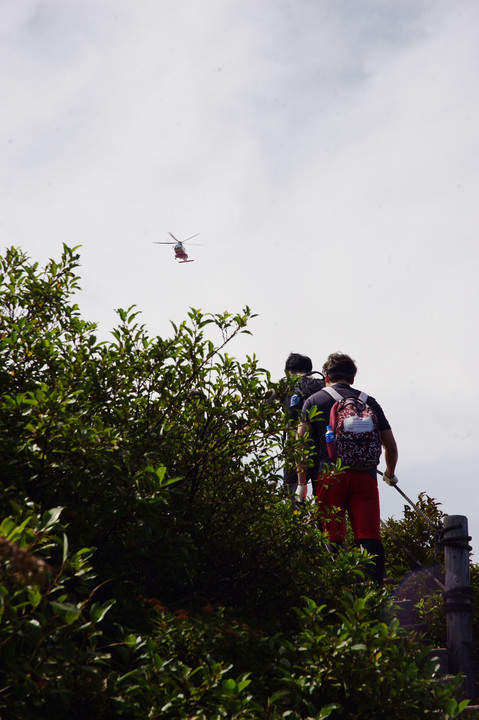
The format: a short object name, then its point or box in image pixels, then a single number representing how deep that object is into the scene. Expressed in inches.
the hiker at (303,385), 250.4
